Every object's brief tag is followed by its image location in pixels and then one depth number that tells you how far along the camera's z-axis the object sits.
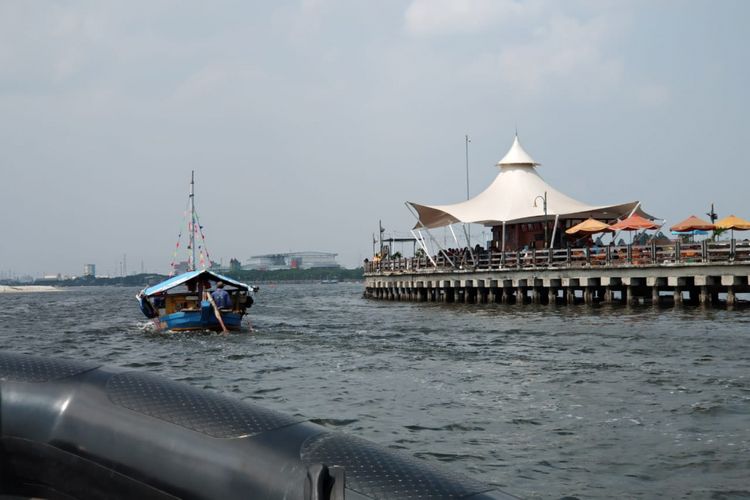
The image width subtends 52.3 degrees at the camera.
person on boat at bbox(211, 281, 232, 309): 24.31
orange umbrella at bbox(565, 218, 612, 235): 37.72
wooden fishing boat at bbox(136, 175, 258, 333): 24.12
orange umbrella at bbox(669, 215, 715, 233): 33.94
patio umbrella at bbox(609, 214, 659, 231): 36.09
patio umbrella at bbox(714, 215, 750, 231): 33.12
